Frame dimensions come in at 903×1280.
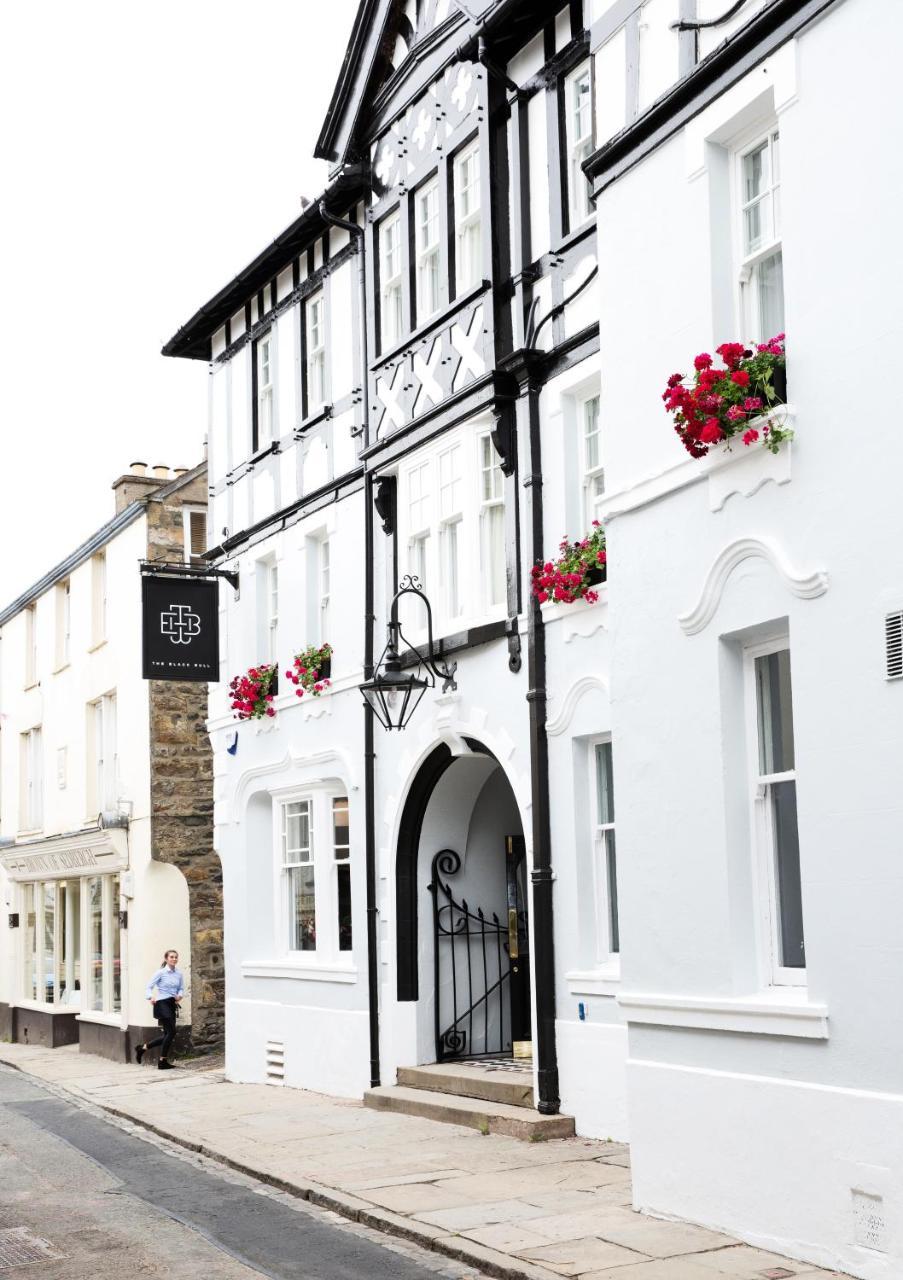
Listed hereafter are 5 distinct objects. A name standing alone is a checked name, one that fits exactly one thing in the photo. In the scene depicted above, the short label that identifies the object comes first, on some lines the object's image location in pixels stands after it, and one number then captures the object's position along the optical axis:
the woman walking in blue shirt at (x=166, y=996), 21.77
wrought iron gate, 15.62
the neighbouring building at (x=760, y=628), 7.88
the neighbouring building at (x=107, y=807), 23.67
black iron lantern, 14.77
